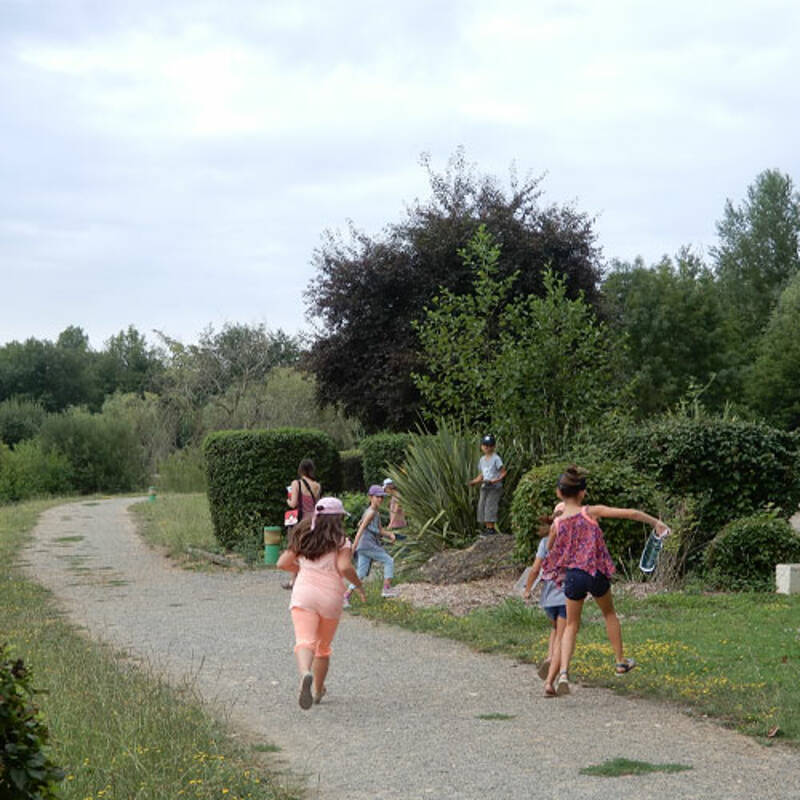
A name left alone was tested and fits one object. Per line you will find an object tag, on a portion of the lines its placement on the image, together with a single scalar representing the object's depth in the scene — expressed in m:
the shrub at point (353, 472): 30.95
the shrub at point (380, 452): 22.11
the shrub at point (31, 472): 45.84
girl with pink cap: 8.16
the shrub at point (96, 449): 50.14
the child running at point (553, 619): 8.25
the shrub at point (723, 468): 14.91
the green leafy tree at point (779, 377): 51.00
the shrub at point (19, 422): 56.66
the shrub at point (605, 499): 14.10
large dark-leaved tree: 29.59
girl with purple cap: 13.97
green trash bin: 18.62
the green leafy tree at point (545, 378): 17.70
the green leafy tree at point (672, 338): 51.81
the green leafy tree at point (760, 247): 65.94
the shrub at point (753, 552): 13.73
